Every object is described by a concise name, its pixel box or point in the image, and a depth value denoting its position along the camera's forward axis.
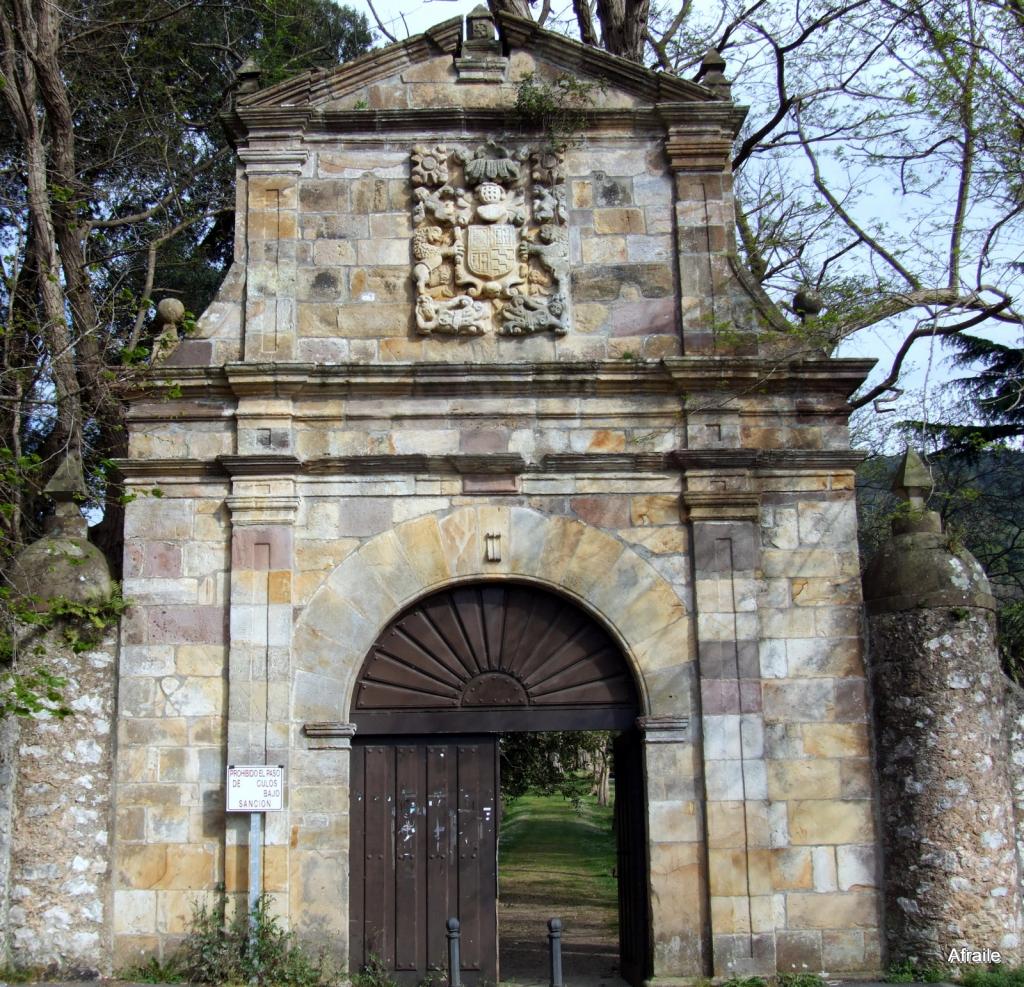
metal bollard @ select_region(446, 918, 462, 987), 9.09
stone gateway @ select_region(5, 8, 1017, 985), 9.45
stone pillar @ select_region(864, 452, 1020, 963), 9.22
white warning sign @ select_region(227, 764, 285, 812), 9.23
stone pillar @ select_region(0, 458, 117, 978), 9.26
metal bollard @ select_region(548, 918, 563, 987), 9.03
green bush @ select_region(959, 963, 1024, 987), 8.88
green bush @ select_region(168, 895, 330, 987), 9.00
